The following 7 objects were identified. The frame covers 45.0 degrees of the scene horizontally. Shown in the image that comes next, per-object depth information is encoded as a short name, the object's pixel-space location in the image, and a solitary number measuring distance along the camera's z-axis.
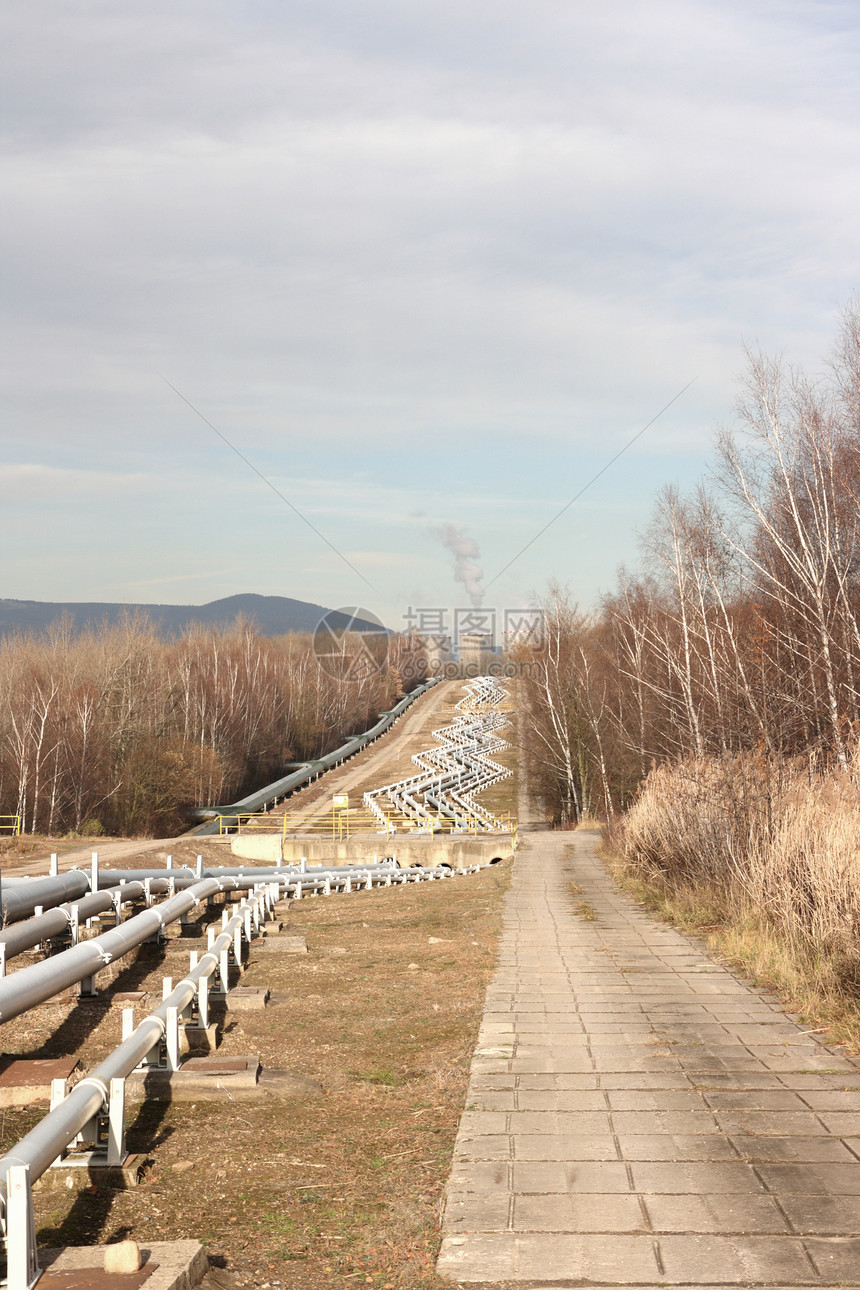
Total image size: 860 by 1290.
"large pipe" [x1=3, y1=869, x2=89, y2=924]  12.51
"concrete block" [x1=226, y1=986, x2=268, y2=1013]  9.19
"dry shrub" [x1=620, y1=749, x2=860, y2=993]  8.98
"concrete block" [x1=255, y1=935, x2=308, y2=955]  12.58
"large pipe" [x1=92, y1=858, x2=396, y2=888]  17.31
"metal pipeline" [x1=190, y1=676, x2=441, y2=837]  47.44
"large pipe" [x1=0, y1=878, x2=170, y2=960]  10.11
